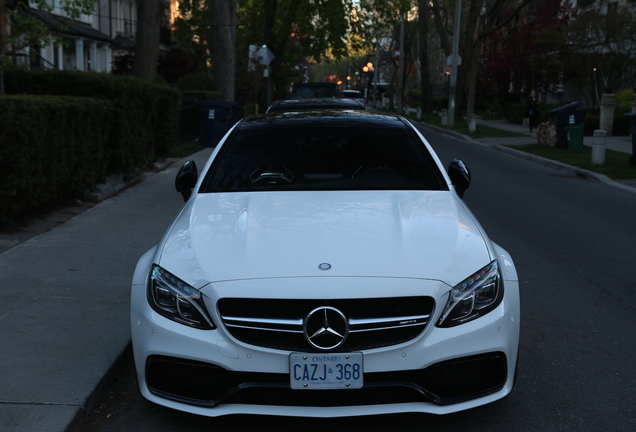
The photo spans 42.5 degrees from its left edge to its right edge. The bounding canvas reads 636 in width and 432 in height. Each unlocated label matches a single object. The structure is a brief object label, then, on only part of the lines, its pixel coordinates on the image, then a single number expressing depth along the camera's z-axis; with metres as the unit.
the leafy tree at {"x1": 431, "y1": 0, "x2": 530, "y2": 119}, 37.42
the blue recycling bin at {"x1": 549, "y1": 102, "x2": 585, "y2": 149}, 23.50
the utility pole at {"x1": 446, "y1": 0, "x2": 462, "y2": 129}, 36.56
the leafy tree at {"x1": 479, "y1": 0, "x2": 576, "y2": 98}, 41.12
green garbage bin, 23.38
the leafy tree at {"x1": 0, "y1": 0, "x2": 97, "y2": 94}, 13.06
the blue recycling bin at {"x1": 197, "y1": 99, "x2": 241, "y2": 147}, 23.62
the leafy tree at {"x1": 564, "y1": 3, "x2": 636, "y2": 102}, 34.94
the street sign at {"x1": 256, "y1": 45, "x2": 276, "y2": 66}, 30.65
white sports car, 3.66
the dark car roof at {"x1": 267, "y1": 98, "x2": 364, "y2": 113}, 10.40
